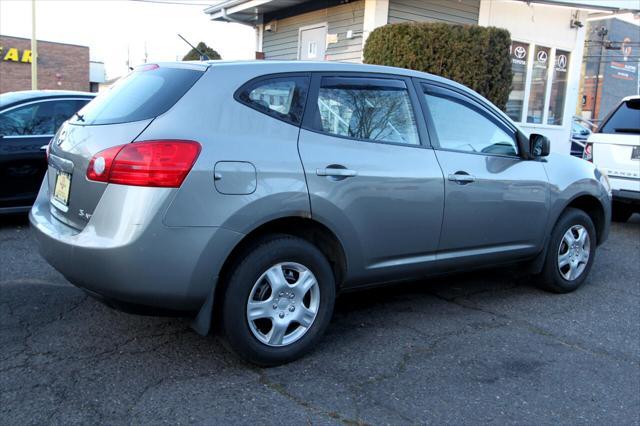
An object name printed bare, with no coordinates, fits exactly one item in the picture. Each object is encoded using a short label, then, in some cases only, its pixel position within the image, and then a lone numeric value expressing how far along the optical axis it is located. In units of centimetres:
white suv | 755
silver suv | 288
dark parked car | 618
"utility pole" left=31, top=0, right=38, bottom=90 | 2572
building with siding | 1169
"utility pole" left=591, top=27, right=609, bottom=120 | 4482
